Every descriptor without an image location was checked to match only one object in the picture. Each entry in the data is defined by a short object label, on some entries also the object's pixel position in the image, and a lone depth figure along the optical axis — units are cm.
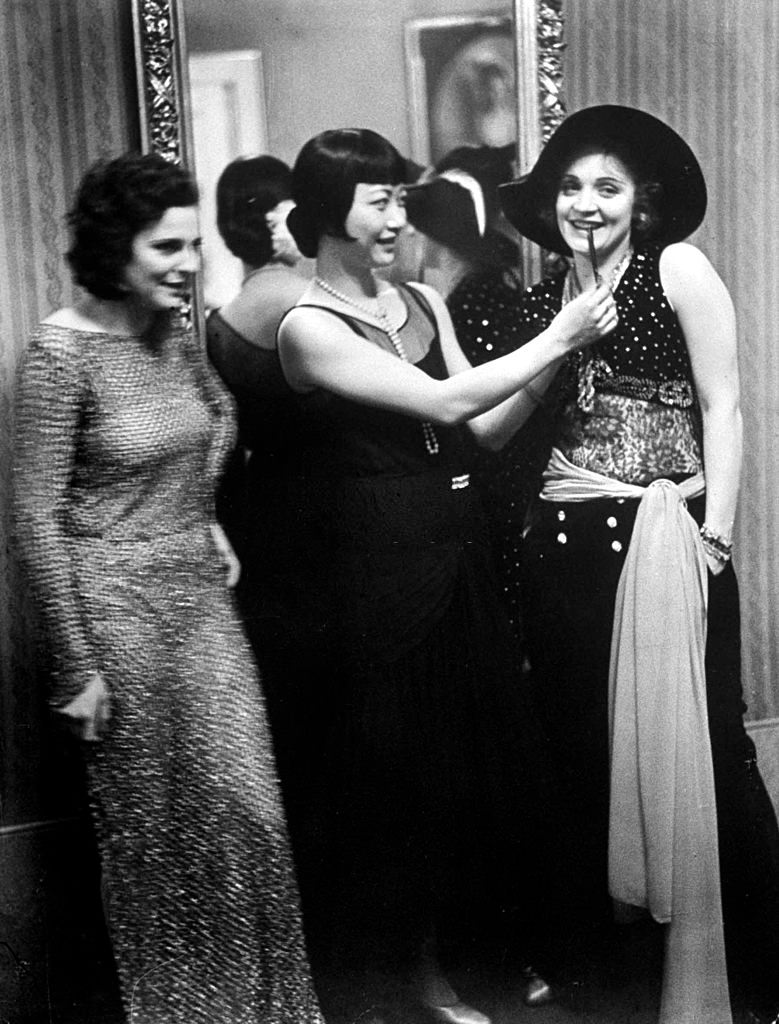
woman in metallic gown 208
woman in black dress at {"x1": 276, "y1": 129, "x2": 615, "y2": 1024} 227
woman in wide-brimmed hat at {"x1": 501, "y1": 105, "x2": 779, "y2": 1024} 241
